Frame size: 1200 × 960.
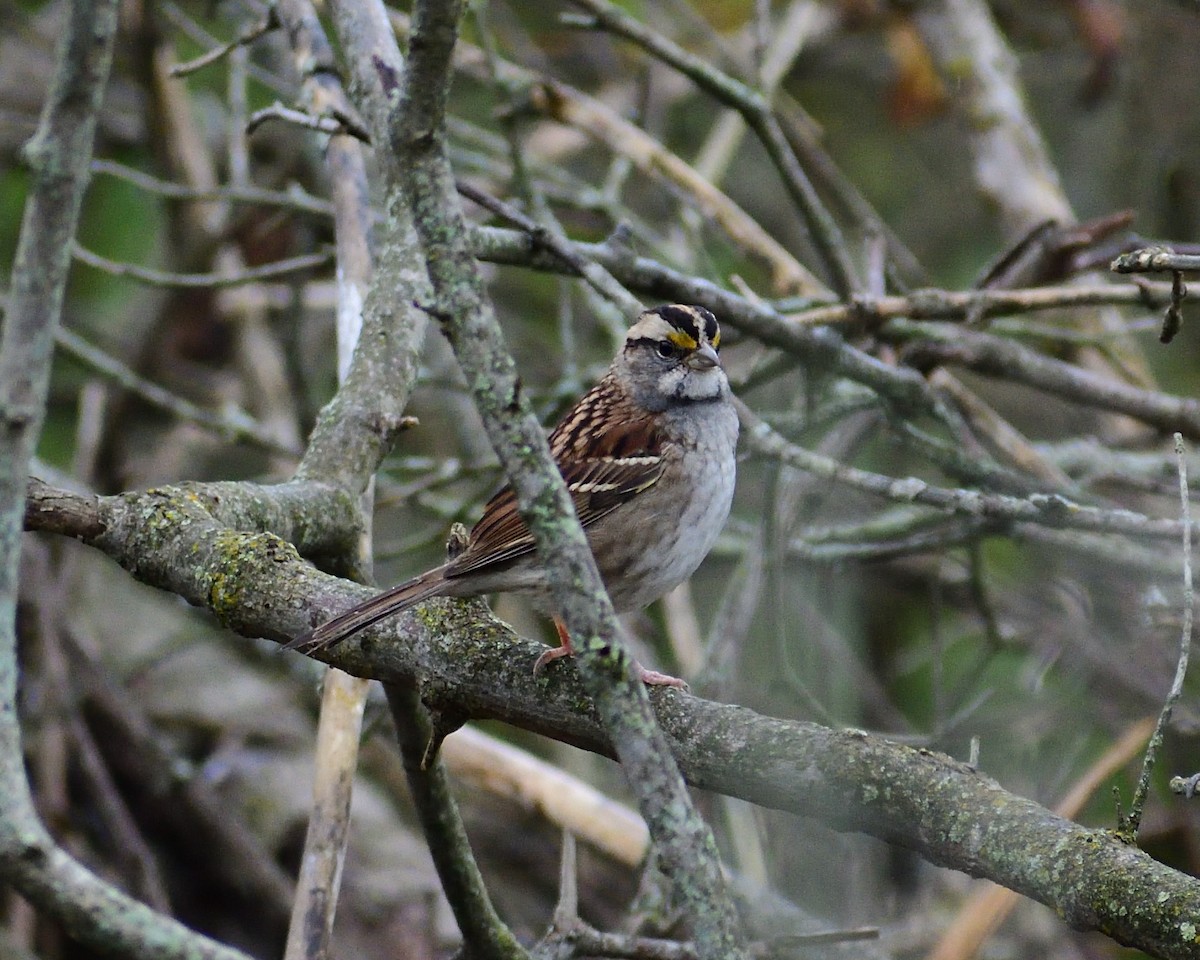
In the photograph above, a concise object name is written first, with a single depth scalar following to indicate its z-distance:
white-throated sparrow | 6.34
